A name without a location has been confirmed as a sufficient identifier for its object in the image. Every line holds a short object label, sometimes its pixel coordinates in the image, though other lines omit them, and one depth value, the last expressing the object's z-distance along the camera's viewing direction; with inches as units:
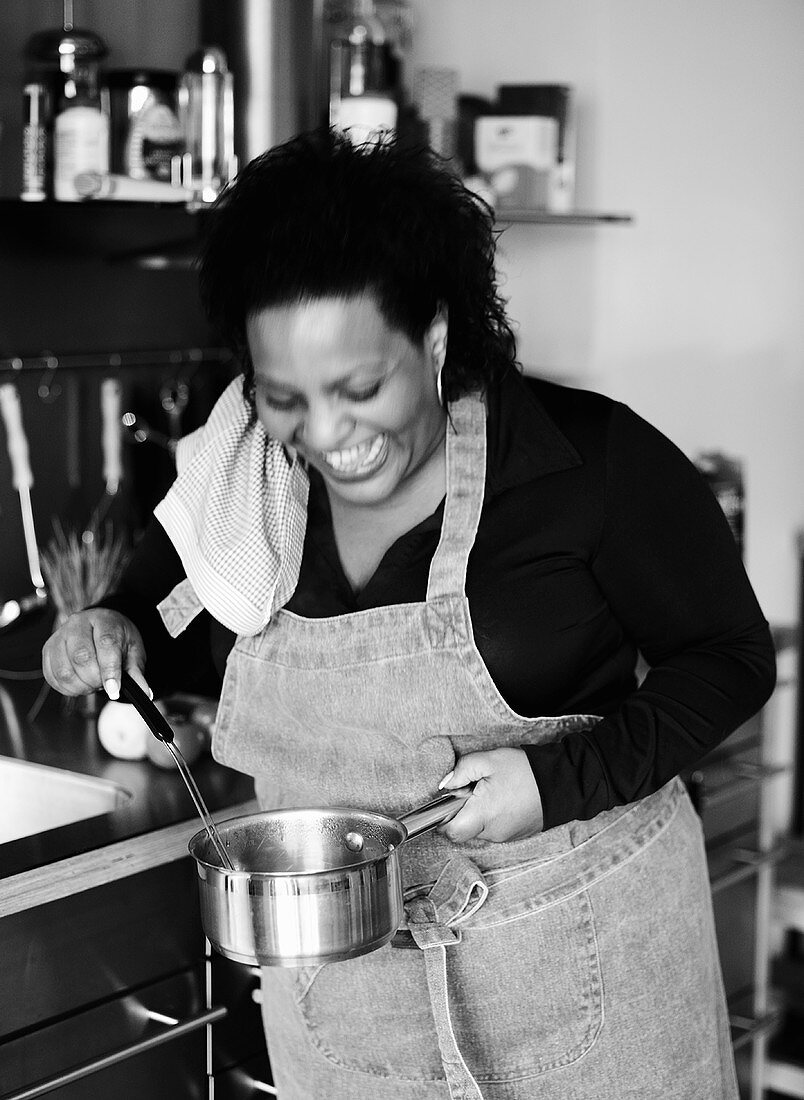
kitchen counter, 50.3
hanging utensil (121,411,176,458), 79.0
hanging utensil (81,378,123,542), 77.2
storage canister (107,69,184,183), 68.7
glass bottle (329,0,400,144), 77.1
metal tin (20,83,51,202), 65.9
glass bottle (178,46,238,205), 70.2
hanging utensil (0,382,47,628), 72.7
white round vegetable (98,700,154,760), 61.6
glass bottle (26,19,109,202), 65.9
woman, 45.1
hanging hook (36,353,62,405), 74.8
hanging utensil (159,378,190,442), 80.2
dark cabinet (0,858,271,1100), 50.9
